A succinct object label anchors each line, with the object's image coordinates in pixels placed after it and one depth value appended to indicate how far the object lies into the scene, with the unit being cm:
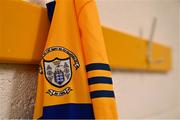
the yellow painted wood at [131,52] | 72
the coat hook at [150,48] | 96
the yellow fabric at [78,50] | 44
